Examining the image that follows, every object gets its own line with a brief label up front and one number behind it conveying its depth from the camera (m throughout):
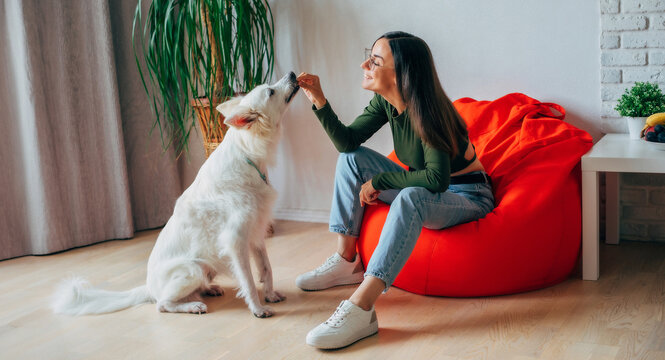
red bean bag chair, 2.15
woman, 1.92
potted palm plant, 3.09
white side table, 2.20
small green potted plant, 2.49
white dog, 2.15
